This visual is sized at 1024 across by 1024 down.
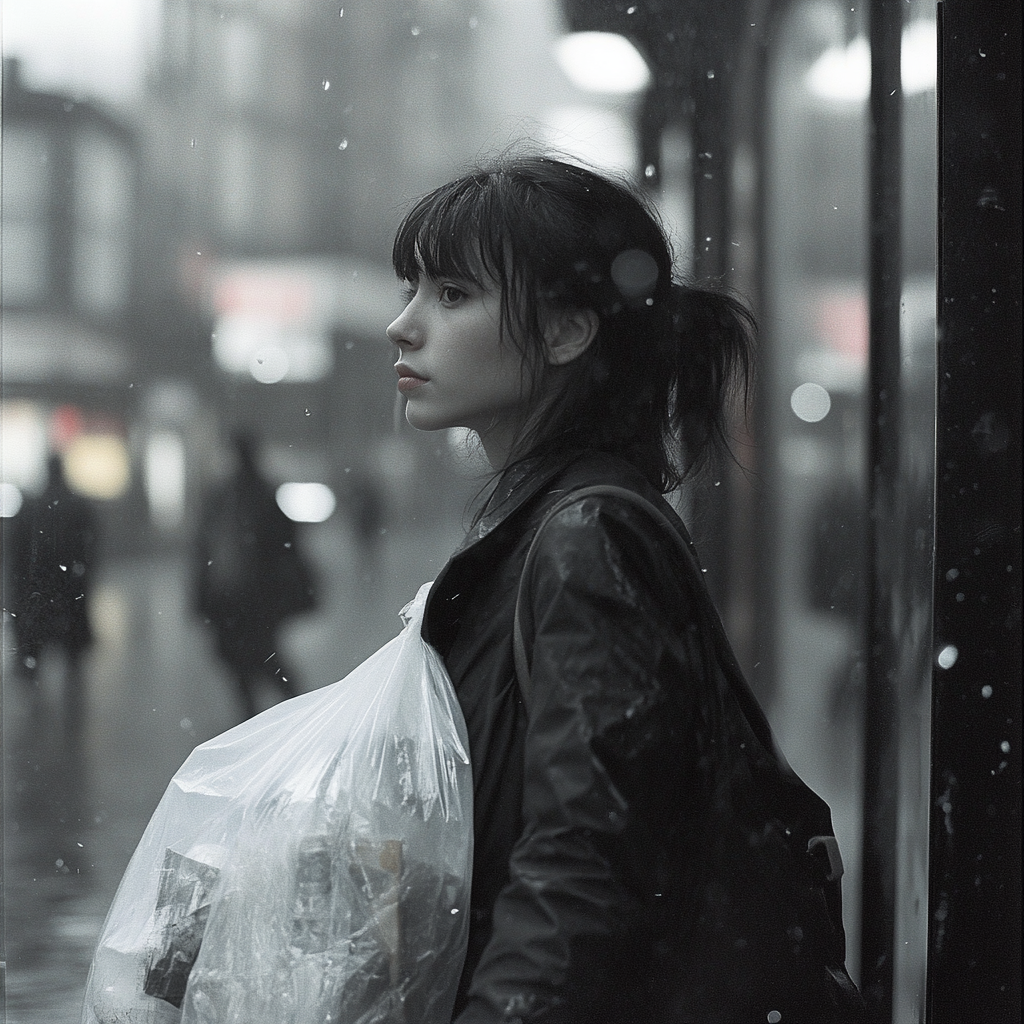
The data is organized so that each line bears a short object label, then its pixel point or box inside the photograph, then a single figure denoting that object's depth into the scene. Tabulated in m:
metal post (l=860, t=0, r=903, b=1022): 3.13
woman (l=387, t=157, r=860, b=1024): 2.45
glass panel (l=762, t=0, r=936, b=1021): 3.06
